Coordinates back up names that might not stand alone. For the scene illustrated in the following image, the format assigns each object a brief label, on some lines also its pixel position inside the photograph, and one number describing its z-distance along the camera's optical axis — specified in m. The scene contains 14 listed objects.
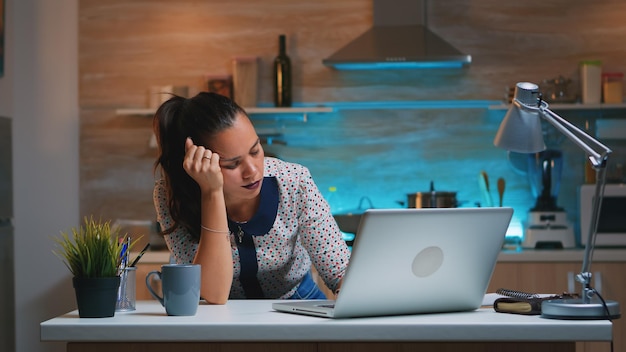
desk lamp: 1.73
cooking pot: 4.43
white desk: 1.67
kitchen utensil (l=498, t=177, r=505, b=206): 4.62
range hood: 4.47
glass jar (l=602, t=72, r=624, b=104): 4.52
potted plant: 1.86
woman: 2.28
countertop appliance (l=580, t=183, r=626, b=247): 4.27
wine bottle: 4.73
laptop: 1.69
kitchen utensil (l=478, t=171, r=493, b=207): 4.59
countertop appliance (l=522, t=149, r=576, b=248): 4.36
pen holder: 1.99
